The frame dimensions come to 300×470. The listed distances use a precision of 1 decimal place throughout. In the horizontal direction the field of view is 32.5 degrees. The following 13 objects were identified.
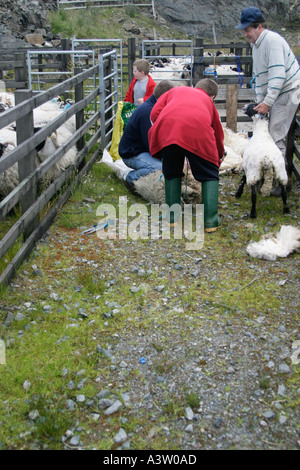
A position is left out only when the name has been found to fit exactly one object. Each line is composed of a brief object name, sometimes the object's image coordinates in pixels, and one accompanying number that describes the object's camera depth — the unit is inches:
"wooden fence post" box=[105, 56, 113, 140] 372.2
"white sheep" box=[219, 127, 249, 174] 315.6
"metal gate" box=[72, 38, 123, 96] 735.6
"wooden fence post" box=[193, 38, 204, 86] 447.5
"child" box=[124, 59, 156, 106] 350.3
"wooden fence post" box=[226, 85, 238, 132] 386.6
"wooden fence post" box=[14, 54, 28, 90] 241.0
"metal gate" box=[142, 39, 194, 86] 503.5
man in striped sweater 234.2
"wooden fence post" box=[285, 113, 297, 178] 269.7
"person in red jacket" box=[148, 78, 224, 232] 211.6
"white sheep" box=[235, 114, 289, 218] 225.3
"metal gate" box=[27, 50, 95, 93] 531.2
